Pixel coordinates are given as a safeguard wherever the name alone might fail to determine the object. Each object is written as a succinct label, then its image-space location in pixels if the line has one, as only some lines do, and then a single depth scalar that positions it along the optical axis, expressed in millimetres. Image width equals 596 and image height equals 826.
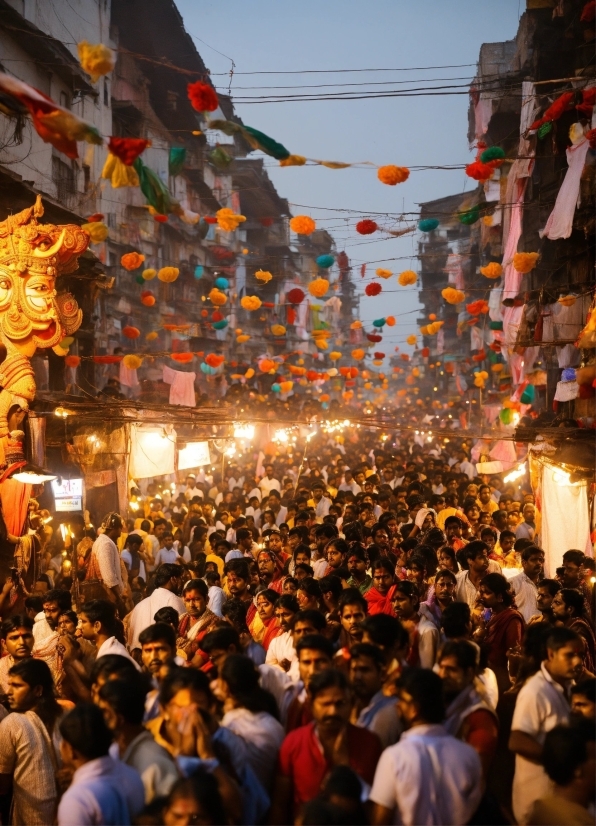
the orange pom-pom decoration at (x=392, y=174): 11720
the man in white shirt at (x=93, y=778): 3846
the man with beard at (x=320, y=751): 4312
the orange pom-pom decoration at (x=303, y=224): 15289
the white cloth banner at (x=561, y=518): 13164
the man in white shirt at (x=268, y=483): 21156
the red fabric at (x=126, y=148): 6969
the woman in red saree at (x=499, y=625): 7312
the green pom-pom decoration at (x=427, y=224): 16266
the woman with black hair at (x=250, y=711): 4574
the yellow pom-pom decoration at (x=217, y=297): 21412
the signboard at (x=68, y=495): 14391
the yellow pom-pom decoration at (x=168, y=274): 17984
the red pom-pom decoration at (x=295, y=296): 26119
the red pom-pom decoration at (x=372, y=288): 22344
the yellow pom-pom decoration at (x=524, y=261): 15742
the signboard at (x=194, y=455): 19062
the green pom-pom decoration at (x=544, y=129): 16000
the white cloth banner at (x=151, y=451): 16781
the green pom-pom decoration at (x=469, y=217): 17156
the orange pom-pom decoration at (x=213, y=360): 25344
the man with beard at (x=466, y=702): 4711
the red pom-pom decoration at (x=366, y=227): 16625
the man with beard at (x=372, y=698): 4910
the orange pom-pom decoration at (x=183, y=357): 19336
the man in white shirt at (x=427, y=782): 3921
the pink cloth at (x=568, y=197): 14125
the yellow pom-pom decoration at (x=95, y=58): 7840
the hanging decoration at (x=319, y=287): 21391
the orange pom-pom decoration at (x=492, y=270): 18688
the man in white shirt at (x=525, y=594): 9211
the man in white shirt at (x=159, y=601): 8258
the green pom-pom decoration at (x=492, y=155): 12734
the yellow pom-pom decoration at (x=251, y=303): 21609
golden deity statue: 11883
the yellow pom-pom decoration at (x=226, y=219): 15039
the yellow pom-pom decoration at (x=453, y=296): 19141
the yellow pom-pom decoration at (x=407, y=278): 20172
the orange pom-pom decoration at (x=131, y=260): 17797
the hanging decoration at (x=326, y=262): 19869
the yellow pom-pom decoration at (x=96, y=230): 12773
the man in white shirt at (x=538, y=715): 4809
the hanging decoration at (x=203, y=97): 8750
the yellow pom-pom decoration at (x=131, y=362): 19031
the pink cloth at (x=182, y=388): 25094
